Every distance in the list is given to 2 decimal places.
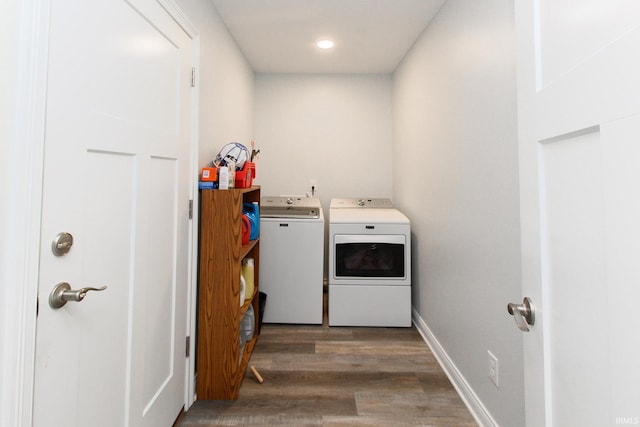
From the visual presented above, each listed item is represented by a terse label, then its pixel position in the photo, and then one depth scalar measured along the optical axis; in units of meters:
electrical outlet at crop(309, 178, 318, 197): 3.57
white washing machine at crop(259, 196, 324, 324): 2.70
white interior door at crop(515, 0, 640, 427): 0.49
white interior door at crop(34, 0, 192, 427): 0.83
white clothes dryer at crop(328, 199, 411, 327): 2.64
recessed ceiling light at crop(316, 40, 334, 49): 2.70
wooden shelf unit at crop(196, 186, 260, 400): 1.73
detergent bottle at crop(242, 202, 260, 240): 2.27
